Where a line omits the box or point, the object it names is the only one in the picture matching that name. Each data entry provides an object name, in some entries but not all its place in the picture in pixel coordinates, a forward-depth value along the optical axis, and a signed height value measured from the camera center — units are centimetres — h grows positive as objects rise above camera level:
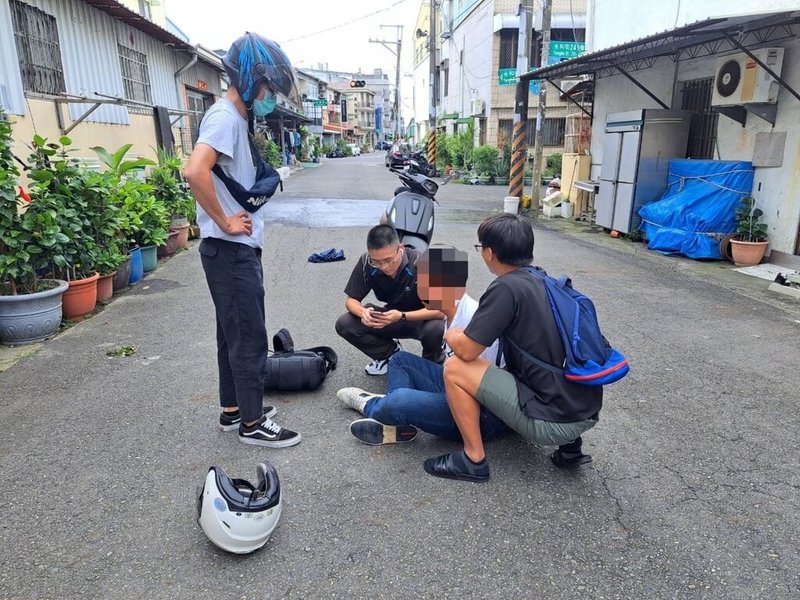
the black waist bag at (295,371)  360 -138
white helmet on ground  210 -133
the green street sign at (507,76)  1901 +239
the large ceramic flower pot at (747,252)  743 -131
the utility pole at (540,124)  1280 +56
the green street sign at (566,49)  1322 +228
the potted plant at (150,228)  671 -92
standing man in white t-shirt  250 -22
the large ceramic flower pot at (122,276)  605 -133
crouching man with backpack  236 -91
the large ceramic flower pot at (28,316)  443 -129
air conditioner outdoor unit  692 +87
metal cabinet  889 -7
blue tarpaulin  777 -81
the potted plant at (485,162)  2086 -45
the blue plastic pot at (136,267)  639 -130
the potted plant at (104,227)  521 -72
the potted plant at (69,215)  466 -55
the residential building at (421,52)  3834 +712
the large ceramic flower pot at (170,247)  798 -135
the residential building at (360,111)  7900 +553
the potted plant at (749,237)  745 -114
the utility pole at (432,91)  2248 +250
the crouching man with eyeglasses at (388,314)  343 -98
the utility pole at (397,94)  4281 +453
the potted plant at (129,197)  617 -52
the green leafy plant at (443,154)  2550 -21
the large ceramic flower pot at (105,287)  560 -134
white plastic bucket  1277 -118
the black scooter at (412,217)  474 -55
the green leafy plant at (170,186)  793 -50
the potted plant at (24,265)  430 -89
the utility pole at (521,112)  1221 +79
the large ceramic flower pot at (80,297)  507 -131
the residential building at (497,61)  2136 +350
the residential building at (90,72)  639 +108
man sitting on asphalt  284 -123
